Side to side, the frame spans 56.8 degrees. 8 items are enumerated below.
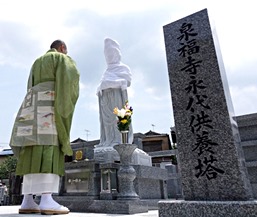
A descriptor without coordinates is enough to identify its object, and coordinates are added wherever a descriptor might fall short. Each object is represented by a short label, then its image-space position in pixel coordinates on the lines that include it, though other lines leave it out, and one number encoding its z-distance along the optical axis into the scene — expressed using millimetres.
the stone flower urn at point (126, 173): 4270
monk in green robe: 2711
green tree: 17811
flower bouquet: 4750
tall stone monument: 2252
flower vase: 4762
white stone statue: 6418
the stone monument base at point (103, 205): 3963
